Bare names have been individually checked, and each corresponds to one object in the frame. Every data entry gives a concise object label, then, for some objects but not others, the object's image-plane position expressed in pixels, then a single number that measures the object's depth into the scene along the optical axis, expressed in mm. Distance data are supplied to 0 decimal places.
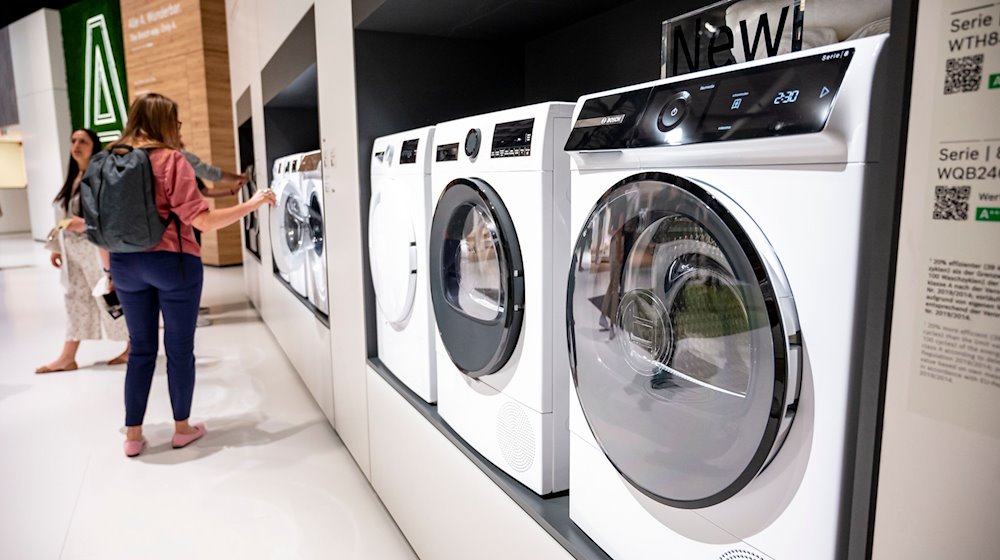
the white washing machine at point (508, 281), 1302
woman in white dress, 3463
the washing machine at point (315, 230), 3119
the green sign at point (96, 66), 9172
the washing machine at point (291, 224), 3527
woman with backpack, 2463
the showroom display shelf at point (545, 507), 1199
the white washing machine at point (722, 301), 726
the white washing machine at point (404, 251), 1844
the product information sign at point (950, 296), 564
